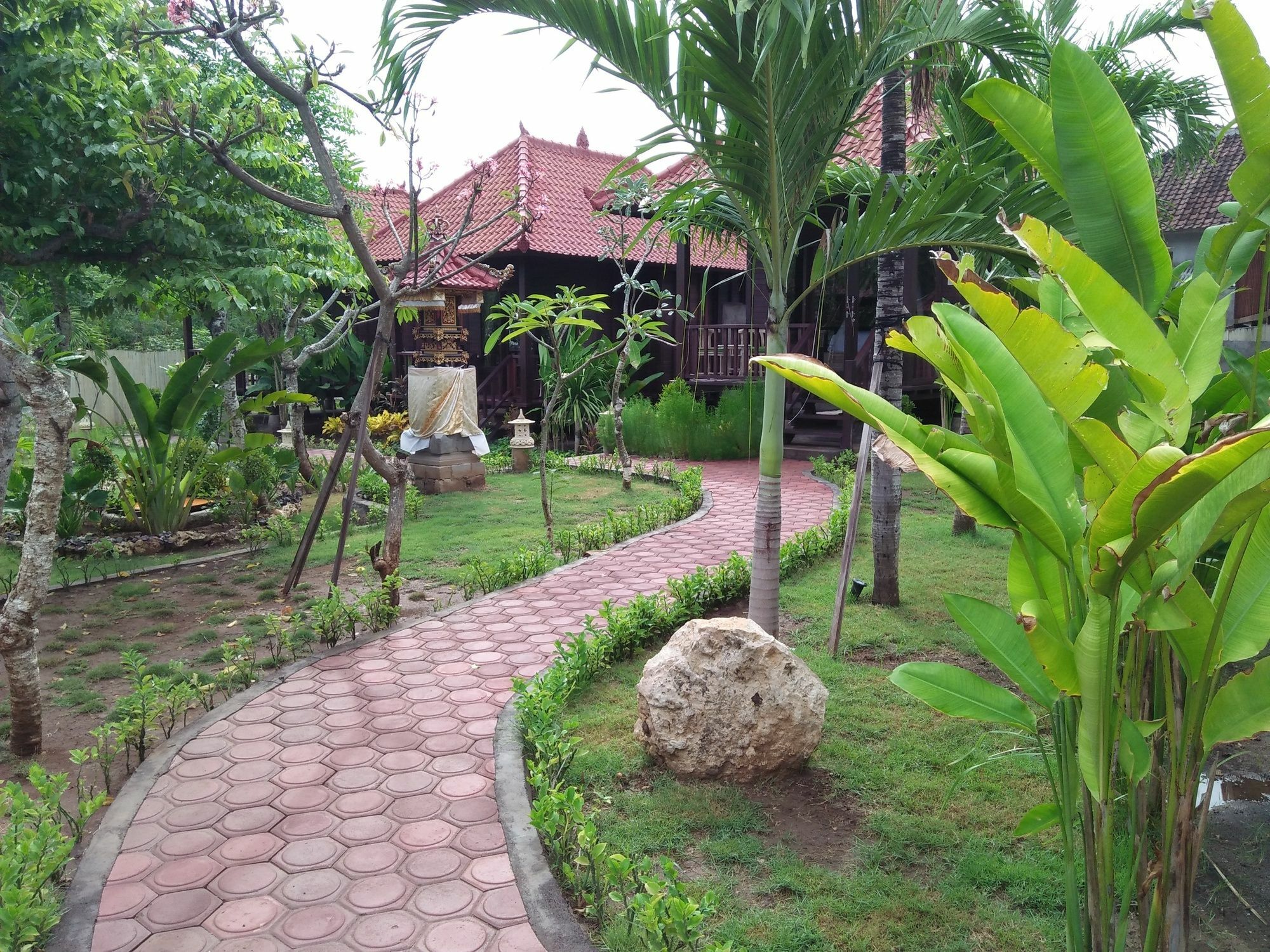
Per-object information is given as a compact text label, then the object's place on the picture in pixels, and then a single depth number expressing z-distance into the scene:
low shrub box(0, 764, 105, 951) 2.27
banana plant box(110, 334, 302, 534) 7.45
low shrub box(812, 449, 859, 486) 10.36
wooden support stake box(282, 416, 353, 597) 5.49
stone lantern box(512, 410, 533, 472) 12.69
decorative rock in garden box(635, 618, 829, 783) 3.38
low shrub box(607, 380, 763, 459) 13.33
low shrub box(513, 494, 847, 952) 2.28
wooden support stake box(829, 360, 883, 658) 4.65
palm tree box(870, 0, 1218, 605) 4.80
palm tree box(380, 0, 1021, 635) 3.76
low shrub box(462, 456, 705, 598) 6.25
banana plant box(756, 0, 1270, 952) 1.72
